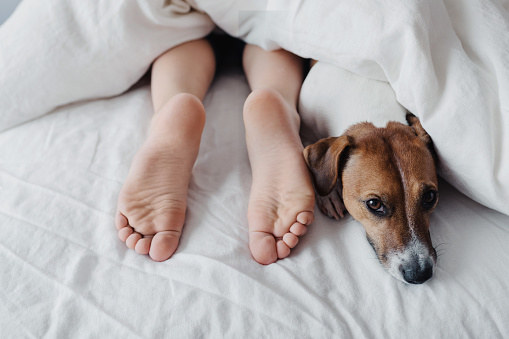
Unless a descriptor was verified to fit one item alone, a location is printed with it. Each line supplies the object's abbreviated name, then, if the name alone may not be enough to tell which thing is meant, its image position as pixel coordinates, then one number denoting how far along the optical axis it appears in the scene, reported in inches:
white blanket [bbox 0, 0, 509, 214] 33.7
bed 28.2
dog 32.3
